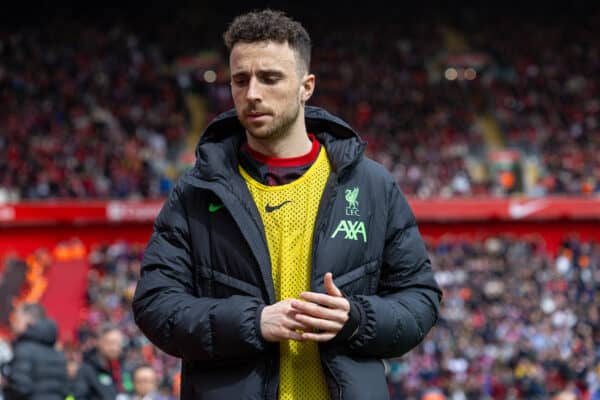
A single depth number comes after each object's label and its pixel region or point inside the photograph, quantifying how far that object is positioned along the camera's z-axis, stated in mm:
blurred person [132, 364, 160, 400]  12578
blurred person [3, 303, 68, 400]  12359
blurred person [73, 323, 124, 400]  12070
